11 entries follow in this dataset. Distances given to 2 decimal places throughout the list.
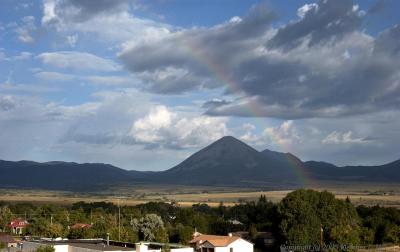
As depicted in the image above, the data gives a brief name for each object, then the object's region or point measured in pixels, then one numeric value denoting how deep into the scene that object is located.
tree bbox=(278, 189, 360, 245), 81.31
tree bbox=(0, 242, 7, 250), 69.94
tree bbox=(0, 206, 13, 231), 121.49
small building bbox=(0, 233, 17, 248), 73.30
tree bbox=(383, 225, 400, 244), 86.88
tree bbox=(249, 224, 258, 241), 94.75
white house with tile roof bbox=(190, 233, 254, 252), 77.50
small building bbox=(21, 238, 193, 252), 58.65
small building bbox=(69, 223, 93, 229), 104.75
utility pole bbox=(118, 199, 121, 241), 81.15
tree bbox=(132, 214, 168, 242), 90.44
